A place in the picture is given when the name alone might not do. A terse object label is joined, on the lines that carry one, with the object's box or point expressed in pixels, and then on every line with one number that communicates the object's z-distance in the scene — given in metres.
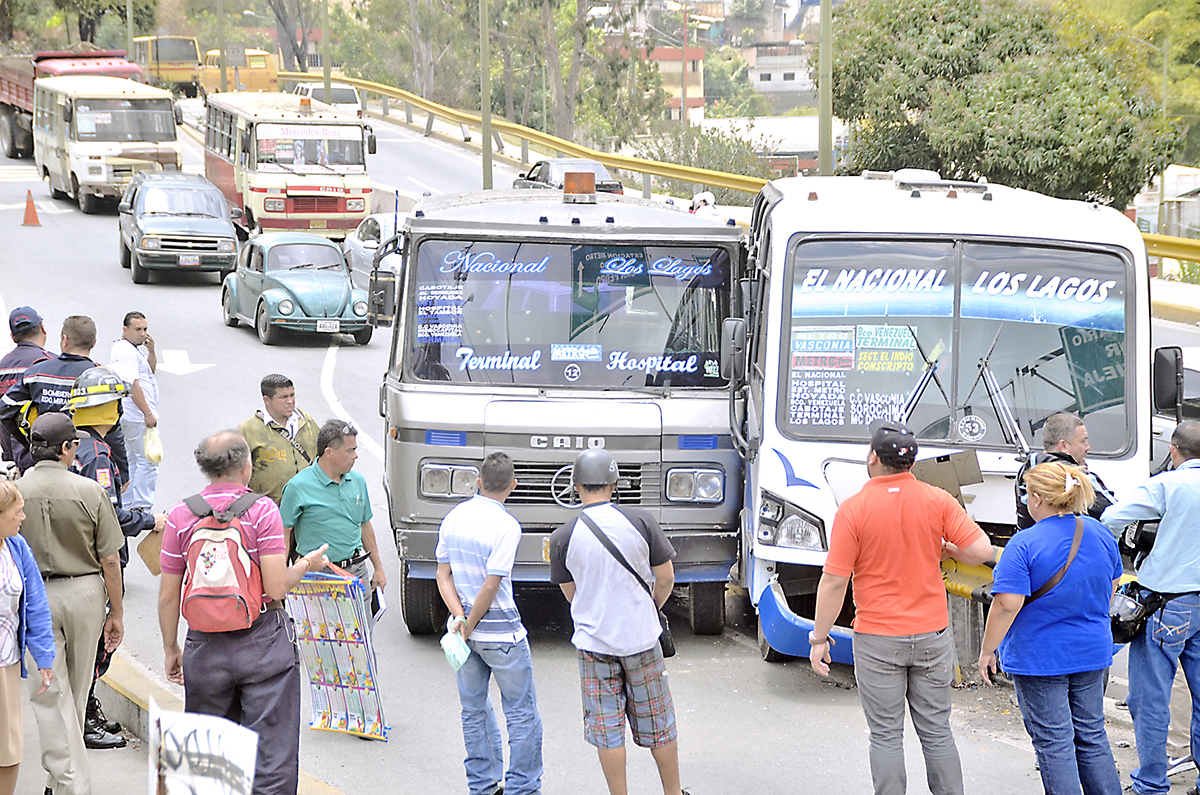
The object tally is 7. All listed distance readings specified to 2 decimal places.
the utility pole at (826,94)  19.33
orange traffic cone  31.64
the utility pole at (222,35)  52.09
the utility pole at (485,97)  29.78
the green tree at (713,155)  39.38
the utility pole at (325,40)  38.01
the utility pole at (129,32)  55.84
